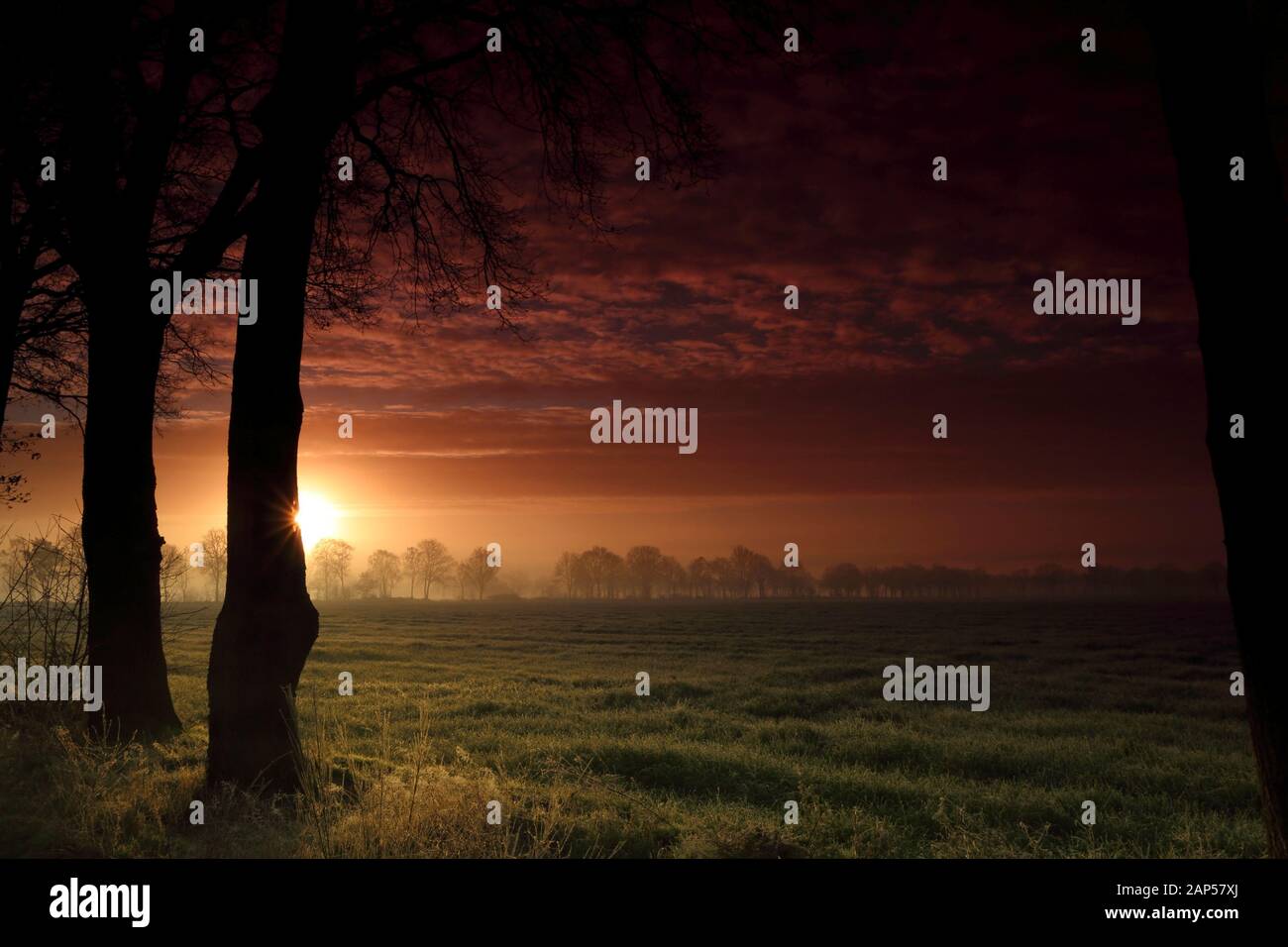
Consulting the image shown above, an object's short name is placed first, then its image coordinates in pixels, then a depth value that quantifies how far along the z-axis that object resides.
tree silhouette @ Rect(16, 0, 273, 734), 8.37
